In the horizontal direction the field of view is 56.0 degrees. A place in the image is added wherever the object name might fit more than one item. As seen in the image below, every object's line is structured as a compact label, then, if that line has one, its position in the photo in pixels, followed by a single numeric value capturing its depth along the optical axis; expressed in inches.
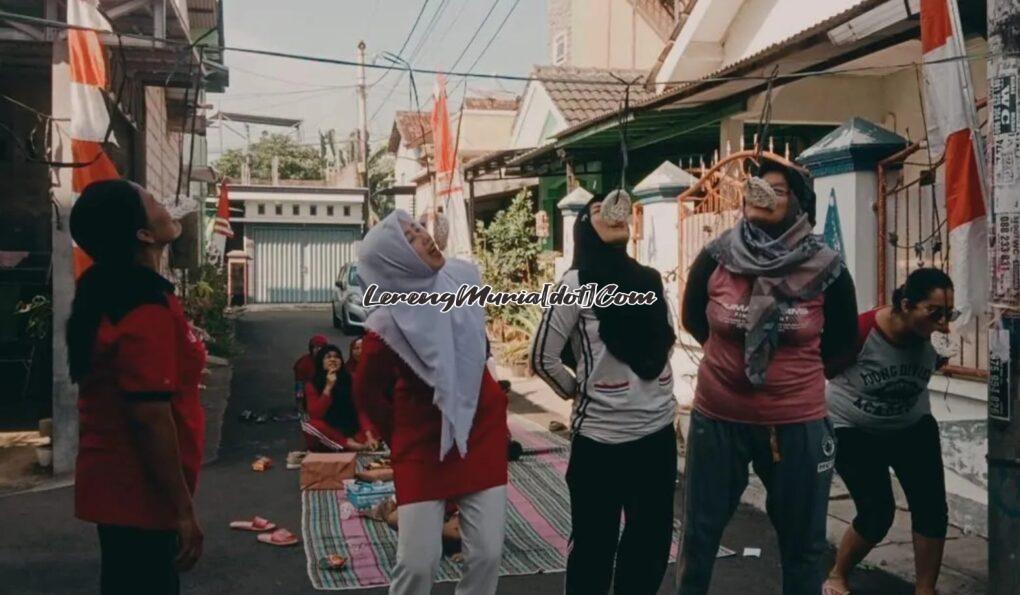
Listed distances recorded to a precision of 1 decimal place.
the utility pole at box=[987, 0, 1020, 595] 135.0
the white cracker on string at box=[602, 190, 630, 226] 145.1
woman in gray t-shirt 163.8
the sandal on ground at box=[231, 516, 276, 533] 234.1
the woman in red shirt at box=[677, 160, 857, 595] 136.6
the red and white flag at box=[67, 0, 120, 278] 273.6
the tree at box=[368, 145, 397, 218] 1547.7
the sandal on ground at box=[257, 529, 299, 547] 221.2
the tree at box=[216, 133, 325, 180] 1897.1
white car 743.7
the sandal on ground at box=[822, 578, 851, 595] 181.0
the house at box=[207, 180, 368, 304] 1190.9
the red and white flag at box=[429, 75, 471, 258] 488.7
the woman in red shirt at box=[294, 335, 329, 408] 340.2
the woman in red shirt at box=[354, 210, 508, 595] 129.2
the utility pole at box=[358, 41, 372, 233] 1171.3
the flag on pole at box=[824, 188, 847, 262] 255.6
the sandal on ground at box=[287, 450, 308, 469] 307.2
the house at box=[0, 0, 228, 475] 291.3
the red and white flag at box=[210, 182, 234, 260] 805.5
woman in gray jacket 142.9
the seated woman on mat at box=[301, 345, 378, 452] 316.2
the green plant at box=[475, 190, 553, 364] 581.3
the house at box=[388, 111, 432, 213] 1167.3
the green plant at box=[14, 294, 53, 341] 354.3
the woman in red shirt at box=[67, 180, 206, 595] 100.7
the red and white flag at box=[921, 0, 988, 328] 157.9
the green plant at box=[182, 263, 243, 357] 558.6
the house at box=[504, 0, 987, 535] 230.2
